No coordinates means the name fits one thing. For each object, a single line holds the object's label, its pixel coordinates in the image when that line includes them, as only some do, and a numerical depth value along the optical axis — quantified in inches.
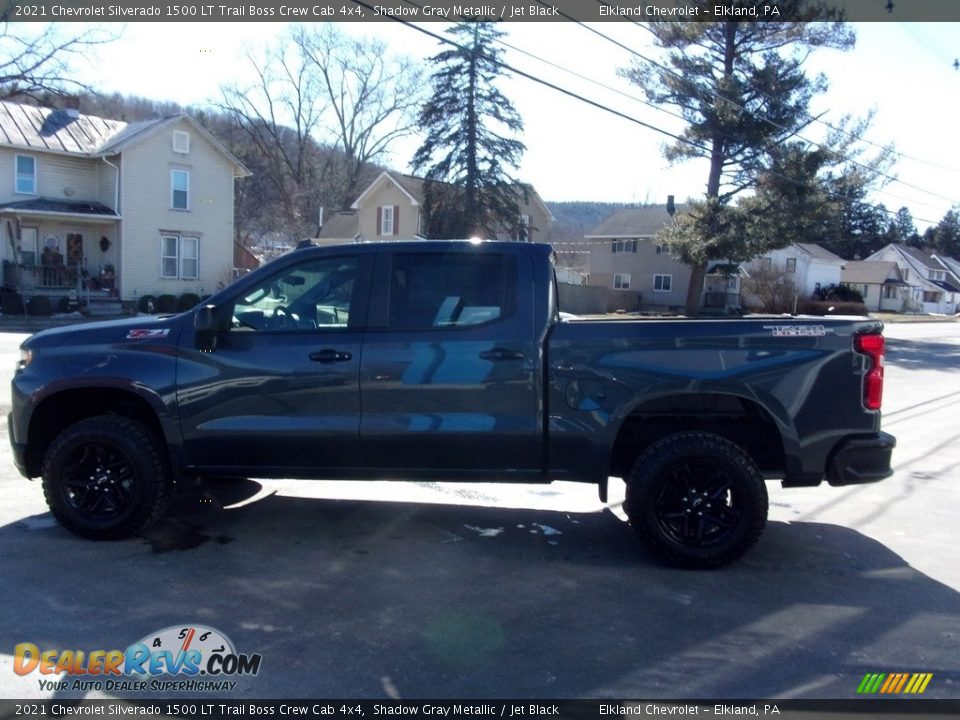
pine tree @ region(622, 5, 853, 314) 1240.3
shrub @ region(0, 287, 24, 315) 1189.7
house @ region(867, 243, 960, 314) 3122.5
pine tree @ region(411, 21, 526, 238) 1563.7
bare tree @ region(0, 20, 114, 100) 1098.7
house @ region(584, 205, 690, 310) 2144.4
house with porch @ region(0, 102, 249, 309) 1272.1
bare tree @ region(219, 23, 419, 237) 2386.8
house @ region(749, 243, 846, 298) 2298.1
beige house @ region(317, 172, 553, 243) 1879.9
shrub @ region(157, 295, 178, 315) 1347.2
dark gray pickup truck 218.7
